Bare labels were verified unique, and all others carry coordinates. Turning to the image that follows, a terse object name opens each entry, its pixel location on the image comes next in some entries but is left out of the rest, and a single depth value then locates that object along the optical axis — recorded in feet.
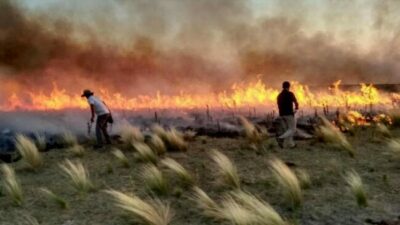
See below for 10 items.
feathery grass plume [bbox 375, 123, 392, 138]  62.20
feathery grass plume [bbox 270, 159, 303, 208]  32.48
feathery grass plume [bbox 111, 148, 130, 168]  47.29
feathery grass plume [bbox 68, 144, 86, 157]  55.31
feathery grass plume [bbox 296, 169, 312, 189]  36.67
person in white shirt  58.70
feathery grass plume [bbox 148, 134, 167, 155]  53.57
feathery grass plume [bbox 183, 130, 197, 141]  62.03
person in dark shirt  55.11
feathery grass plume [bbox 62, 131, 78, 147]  63.36
